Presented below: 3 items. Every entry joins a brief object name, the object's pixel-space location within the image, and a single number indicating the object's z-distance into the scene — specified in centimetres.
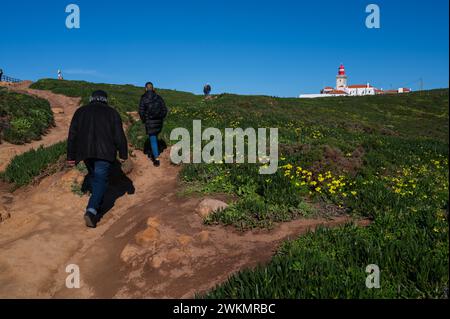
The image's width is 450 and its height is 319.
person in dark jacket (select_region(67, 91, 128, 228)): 679
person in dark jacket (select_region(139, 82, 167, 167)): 1067
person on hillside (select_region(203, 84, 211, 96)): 4203
